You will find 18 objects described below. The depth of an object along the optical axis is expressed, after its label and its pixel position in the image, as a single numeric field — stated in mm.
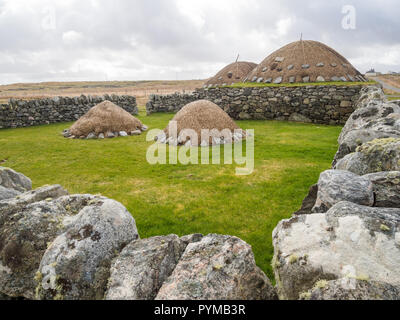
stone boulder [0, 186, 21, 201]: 3669
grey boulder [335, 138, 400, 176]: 3635
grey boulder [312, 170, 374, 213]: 2904
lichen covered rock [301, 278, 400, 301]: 1704
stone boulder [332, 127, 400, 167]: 4875
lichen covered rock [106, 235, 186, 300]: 2127
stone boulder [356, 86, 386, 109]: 11366
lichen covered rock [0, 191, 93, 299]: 2596
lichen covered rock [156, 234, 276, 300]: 2008
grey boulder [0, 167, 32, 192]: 4600
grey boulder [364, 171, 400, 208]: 2893
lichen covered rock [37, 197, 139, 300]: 2299
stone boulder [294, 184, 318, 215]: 3894
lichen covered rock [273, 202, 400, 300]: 1952
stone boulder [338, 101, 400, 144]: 7321
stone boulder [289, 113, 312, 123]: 18016
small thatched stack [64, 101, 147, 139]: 14578
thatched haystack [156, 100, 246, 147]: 11992
